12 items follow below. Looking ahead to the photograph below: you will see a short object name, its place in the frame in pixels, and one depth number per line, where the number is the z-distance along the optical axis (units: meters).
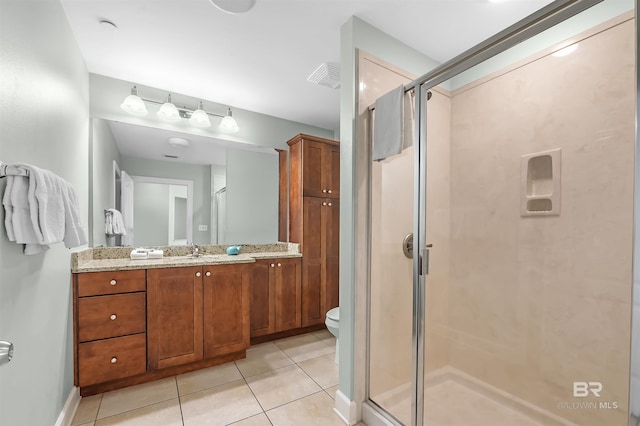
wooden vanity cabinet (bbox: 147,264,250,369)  2.03
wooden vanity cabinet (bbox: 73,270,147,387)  1.81
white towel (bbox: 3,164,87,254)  1.01
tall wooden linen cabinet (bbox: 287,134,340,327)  2.94
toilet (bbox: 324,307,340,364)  2.16
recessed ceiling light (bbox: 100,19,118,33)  1.73
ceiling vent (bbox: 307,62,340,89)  2.21
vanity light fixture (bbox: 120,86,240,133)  2.35
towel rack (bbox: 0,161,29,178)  0.96
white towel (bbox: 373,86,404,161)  1.52
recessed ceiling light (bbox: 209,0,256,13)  1.56
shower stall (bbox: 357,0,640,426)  1.43
